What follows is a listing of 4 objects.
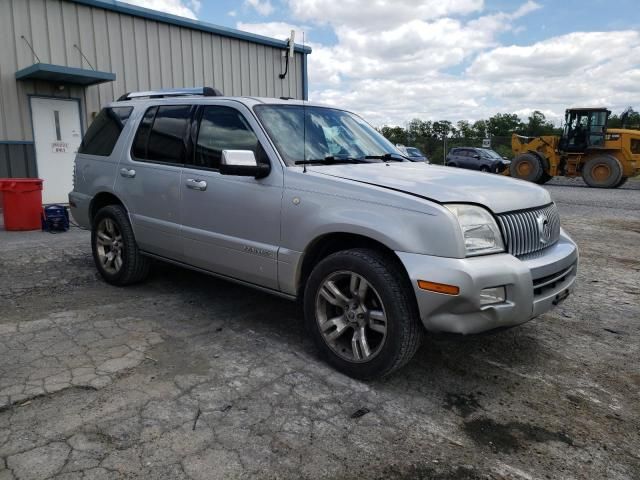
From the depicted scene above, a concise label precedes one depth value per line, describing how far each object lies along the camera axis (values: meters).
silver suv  2.91
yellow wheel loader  18.73
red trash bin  8.05
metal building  9.85
